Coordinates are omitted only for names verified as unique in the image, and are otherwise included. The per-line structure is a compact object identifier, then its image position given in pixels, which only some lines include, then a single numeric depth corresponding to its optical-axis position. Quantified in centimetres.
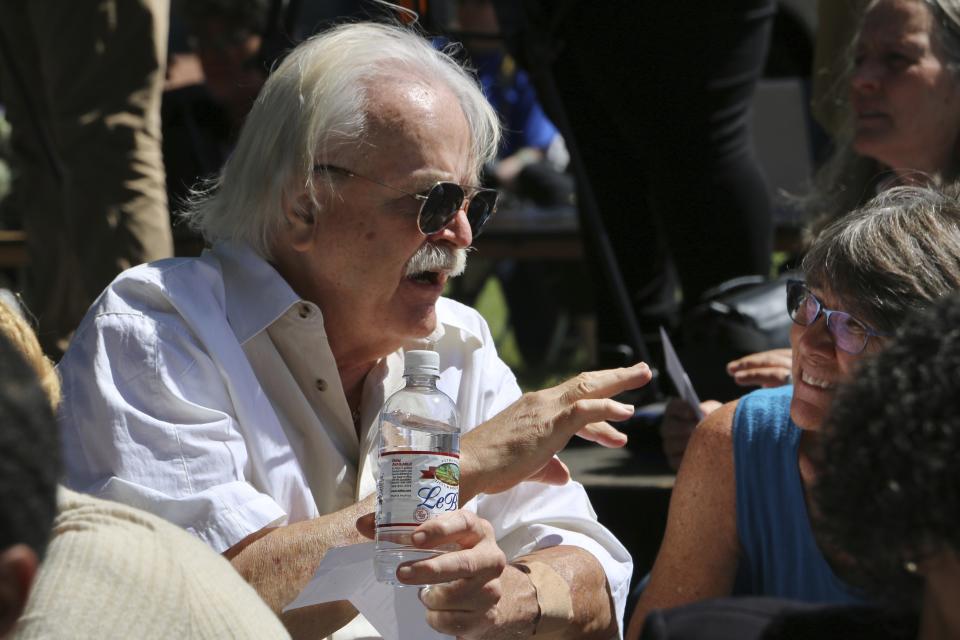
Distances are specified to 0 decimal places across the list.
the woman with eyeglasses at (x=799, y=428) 471
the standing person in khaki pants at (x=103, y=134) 809
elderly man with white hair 484
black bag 744
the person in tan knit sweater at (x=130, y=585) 311
